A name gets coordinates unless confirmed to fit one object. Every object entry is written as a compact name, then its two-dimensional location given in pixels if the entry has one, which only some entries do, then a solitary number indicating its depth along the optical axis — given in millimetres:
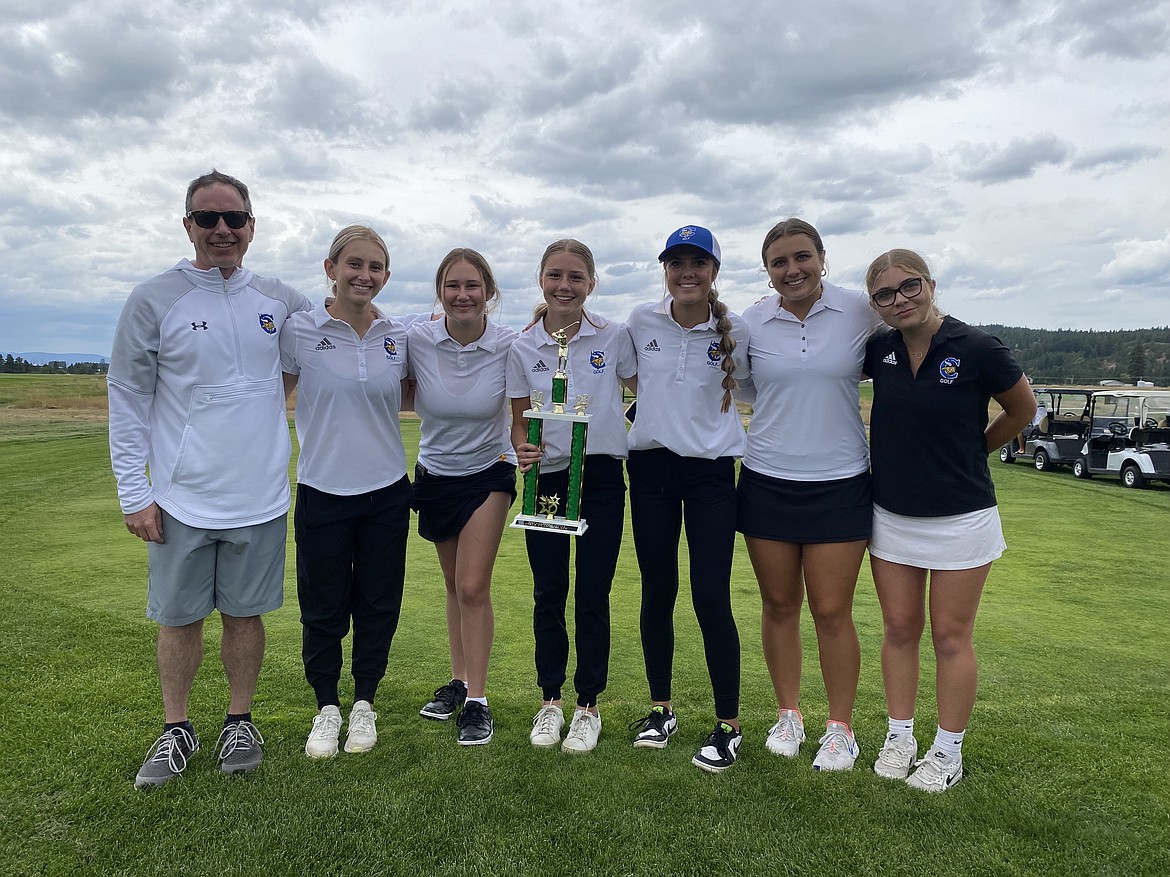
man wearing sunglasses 2930
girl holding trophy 3244
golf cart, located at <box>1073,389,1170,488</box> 14875
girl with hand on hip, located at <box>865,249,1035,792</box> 2867
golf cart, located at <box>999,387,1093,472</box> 18141
